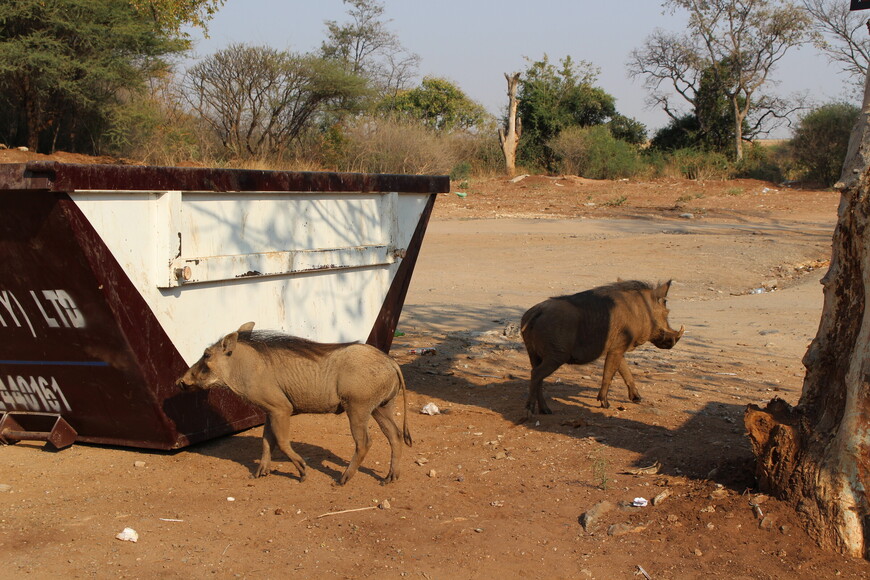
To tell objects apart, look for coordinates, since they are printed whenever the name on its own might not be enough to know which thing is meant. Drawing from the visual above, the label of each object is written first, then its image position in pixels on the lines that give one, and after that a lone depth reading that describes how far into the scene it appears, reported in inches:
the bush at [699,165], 1247.5
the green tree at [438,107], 1590.8
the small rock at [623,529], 165.0
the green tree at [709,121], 1421.0
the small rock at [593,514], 168.4
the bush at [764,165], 1229.7
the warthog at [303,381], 197.8
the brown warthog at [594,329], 247.9
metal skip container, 183.6
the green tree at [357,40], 1758.0
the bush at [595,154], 1267.2
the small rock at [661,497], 175.4
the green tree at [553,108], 1429.6
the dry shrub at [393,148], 1085.1
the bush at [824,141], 1142.3
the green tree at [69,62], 715.4
